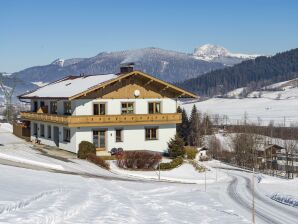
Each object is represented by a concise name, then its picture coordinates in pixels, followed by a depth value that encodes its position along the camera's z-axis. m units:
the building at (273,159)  78.12
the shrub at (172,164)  38.41
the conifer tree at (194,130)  94.00
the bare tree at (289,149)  71.39
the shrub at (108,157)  41.22
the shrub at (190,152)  45.16
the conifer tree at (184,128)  88.84
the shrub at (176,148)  44.41
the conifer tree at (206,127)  114.16
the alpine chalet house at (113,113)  43.62
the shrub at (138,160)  37.72
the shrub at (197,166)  39.71
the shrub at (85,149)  40.56
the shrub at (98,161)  37.47
